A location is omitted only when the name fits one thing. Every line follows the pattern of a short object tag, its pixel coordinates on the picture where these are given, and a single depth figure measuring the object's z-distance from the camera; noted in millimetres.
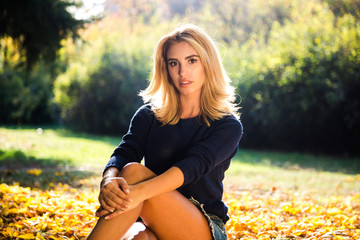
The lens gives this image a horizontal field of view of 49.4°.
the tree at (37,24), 7703
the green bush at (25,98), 17047
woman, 2328
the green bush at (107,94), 15070
